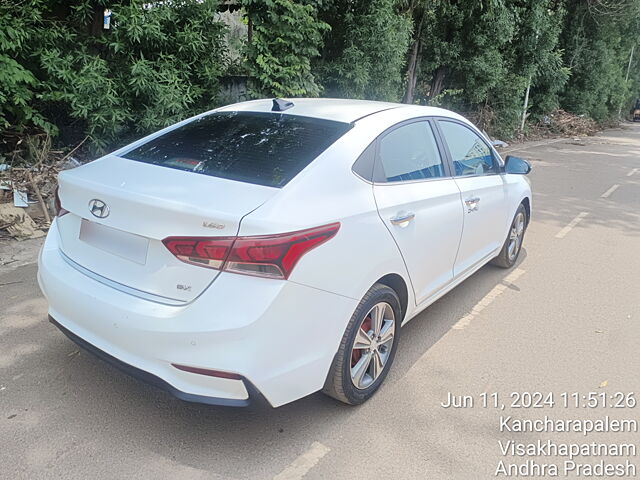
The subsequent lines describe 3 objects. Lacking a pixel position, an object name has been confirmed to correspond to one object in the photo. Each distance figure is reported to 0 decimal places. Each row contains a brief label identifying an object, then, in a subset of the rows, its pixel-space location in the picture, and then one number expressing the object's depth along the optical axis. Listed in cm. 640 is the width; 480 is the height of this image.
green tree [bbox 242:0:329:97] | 741
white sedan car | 224
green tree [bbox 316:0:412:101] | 924
